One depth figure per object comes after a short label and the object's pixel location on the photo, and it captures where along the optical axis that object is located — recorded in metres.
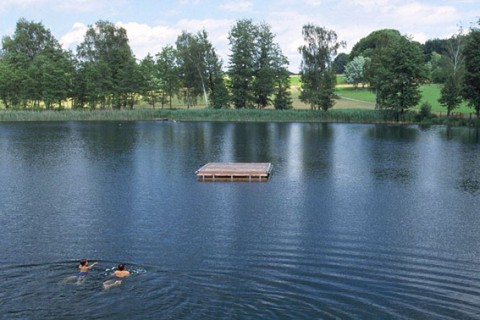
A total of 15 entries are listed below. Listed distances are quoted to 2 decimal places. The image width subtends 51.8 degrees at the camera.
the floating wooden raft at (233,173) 41.59
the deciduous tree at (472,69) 82.50
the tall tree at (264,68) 111.38
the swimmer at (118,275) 19.42
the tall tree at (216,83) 113.19
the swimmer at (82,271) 19.88
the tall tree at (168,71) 118.88
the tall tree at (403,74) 92.38
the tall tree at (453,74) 90.62
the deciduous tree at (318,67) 102.50
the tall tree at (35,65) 116.79
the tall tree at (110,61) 119.06
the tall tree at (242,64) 111.63
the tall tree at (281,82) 110.75
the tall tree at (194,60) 114.25
